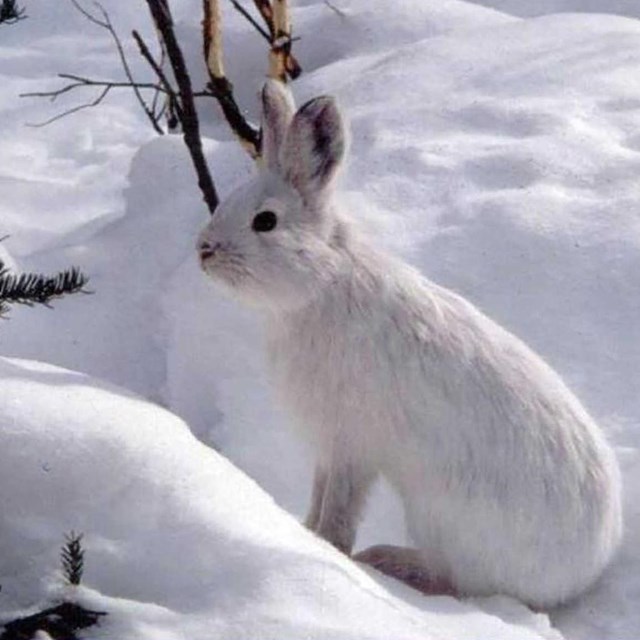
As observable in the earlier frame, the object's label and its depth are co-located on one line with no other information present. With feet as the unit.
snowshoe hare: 18.80
